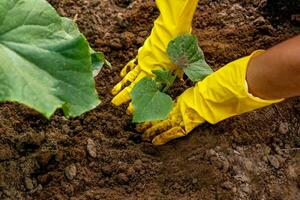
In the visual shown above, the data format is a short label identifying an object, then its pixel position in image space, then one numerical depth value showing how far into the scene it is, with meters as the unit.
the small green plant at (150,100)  1.47
